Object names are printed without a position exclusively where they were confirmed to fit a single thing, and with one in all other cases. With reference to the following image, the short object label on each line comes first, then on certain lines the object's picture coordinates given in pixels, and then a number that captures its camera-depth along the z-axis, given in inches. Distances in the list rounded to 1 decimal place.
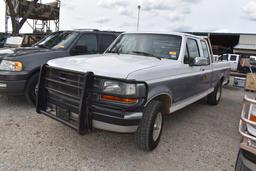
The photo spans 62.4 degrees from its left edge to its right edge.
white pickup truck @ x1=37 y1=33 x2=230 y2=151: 106.3
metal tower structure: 639.1
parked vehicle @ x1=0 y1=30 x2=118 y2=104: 170.9
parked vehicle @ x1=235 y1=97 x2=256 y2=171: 85.0
